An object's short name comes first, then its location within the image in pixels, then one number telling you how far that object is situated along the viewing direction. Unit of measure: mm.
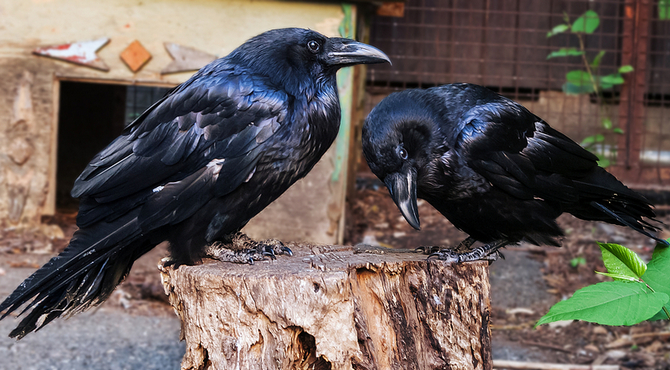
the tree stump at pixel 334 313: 2064
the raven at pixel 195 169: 2266
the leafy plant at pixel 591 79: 5961
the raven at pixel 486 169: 2312
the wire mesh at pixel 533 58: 6555
